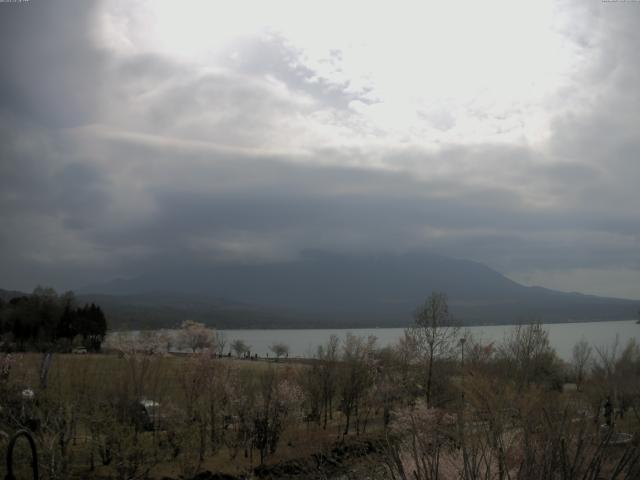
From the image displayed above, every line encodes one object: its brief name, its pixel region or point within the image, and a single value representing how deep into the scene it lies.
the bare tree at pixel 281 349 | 114.35
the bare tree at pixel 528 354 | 49.46
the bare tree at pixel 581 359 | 67.69
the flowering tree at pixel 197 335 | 53.38
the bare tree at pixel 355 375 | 43.19
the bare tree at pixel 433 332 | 47.06
